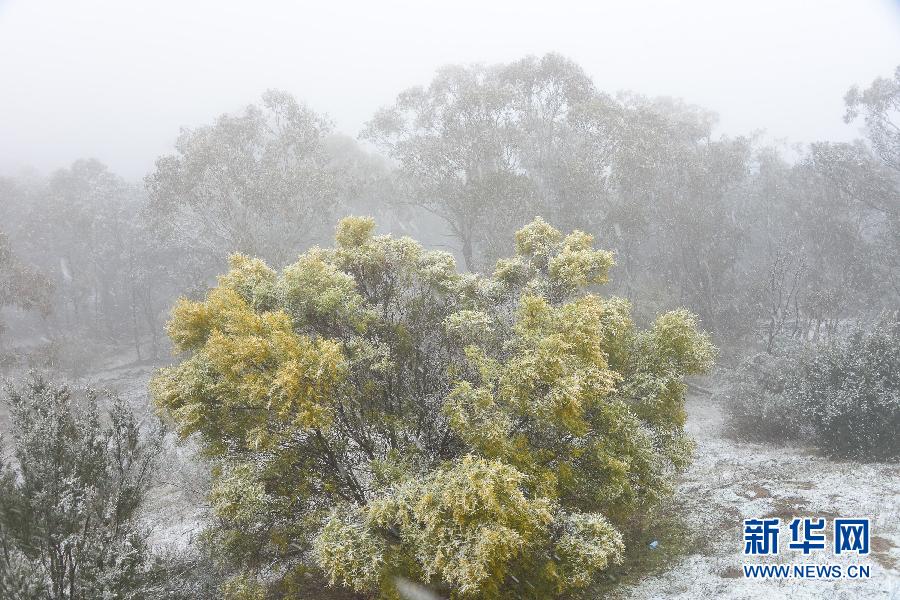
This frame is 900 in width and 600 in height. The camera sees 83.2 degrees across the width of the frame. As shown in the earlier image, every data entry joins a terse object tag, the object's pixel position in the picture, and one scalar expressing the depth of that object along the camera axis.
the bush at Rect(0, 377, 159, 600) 8.91
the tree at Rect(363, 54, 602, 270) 33.59
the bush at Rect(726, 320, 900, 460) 17.66
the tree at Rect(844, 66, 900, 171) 31.84
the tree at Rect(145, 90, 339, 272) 31.95
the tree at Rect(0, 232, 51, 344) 31.95
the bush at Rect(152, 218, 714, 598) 8.91
